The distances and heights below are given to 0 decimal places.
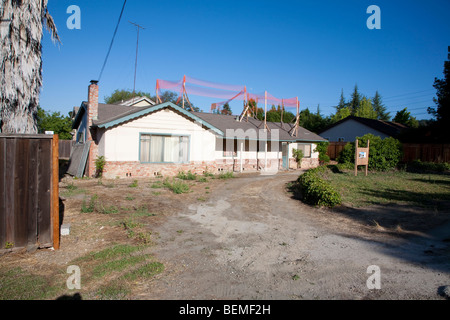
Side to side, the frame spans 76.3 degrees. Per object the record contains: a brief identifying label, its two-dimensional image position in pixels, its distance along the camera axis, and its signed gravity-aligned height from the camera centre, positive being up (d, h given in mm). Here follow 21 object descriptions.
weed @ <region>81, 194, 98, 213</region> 8438 -1702
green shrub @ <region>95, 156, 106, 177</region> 15398 -703
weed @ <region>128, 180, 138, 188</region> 13328 -1562
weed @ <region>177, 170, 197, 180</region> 16781 -1359
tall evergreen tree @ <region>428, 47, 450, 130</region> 24472 +5120
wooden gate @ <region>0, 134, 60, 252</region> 5168 -780
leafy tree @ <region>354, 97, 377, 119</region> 53188 +8717
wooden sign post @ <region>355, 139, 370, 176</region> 18491 +32
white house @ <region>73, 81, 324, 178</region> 15938 +748
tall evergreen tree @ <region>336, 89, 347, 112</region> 78750 +14728
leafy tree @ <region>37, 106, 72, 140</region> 34438 +3213
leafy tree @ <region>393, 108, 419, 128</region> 43831 +6291
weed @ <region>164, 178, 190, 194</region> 12230 -1553
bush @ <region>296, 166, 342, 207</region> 9609 -1319
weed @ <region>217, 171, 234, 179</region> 17741 -1390
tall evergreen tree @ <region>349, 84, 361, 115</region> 74938 +14963
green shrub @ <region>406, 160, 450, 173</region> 22031 -717
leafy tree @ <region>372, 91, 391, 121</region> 69000 +12907
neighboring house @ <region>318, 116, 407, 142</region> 31188 +3282
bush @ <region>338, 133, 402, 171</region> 21373 +331
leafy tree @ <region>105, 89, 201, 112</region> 65000 +13041
